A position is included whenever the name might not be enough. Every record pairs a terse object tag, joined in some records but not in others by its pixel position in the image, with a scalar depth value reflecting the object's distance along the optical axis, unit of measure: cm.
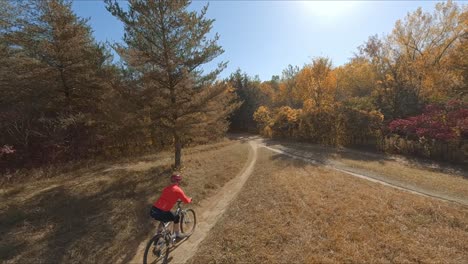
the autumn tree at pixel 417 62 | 2152
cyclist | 608
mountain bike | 578
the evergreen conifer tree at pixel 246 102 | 4266
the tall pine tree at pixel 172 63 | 1113
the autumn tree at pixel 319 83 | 2667
